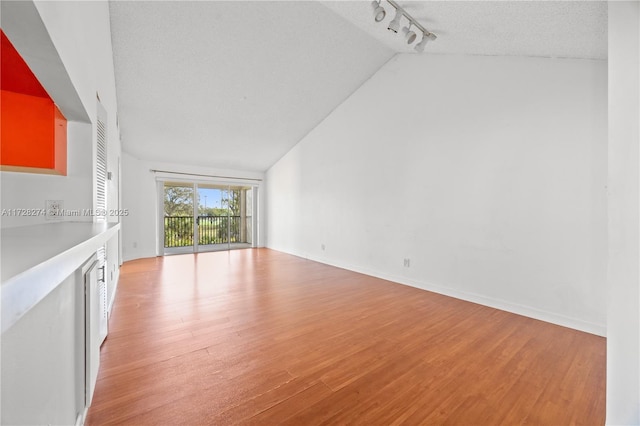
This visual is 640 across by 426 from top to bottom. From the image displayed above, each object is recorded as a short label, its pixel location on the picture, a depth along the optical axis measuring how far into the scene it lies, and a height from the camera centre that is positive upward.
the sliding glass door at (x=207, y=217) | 6.94 -0.13
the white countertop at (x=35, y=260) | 0.34 -0.08
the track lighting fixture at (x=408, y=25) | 2.59 +1.96
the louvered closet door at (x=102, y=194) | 1.92 +0.14
